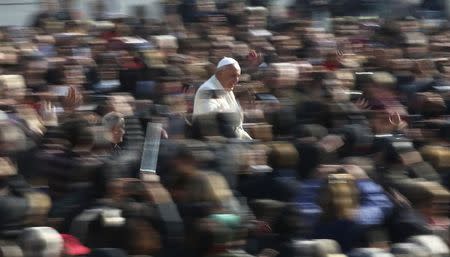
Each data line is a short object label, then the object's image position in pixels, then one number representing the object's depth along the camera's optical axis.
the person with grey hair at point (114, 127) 18.25
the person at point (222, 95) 20.02
